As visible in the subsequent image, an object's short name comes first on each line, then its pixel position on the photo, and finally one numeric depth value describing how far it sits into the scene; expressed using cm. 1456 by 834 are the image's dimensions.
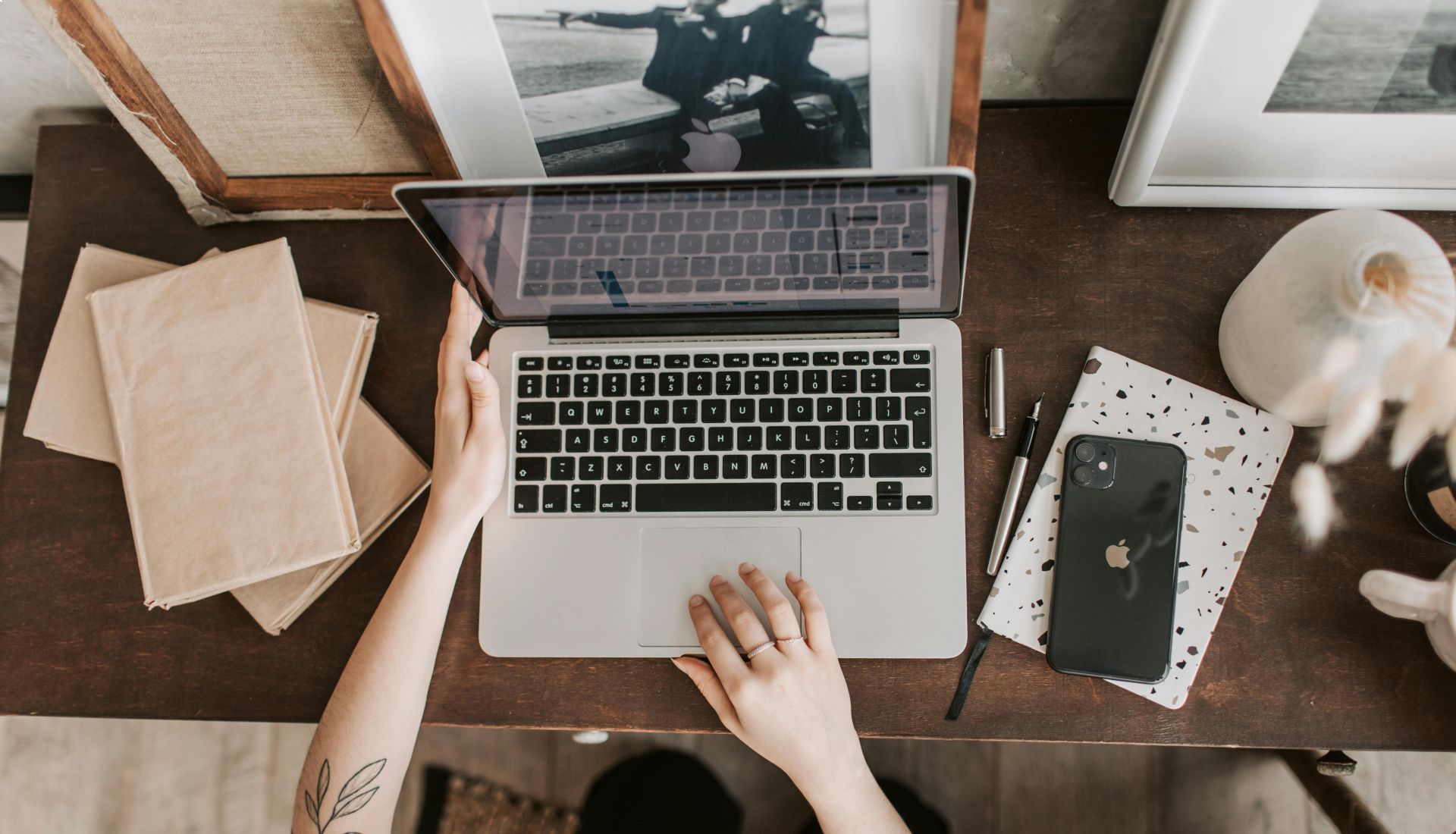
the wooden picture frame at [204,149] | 61
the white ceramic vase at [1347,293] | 53
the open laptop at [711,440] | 70
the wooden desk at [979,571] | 68
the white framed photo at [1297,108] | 55
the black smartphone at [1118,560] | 68
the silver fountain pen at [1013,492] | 71
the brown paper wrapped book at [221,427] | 71
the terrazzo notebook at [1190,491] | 69
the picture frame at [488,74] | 56
